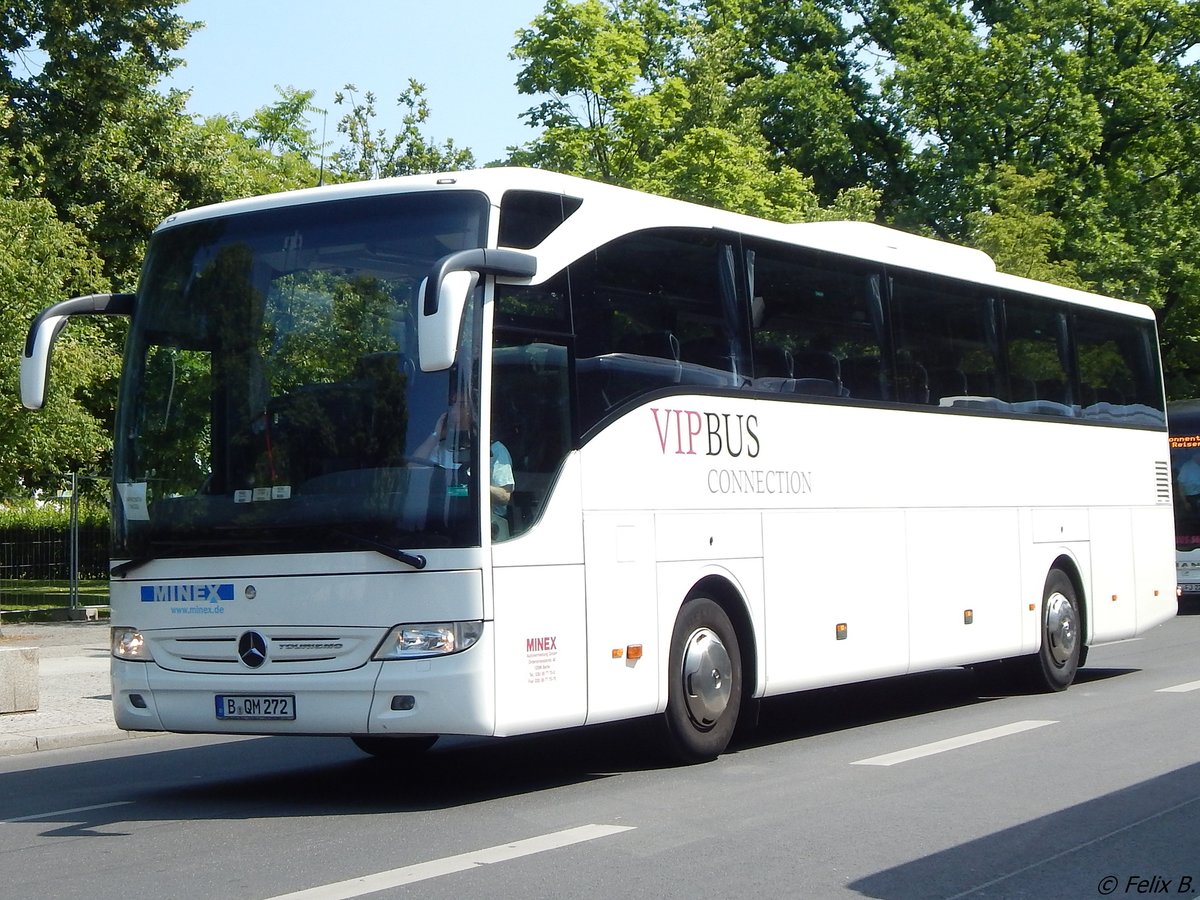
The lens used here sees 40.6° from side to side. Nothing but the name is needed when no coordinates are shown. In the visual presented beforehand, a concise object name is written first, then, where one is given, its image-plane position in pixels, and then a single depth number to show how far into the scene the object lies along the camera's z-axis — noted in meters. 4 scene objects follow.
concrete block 14.48
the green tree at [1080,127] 40.03
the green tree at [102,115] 31.30
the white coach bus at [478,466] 8.54
